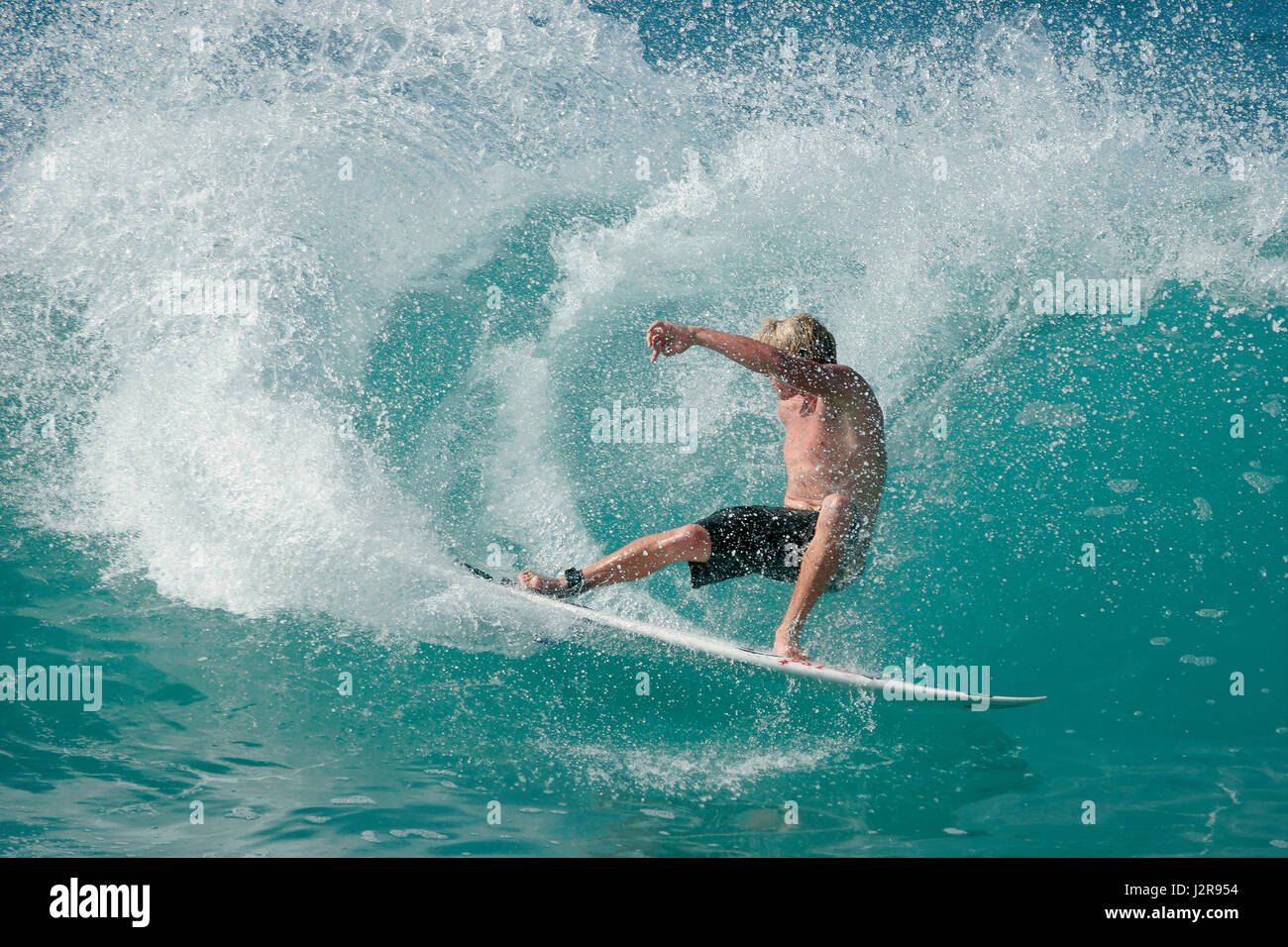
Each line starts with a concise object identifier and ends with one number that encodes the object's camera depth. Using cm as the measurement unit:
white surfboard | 846
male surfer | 906
